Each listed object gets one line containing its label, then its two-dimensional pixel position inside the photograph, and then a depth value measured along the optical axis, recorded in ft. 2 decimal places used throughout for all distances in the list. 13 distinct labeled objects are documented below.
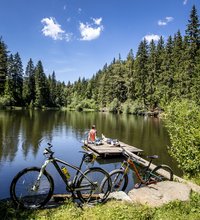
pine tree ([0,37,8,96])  220.43
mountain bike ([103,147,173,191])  23.36
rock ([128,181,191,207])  19.69
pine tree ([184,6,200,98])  159.33
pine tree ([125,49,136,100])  241.88
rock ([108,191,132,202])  19.90
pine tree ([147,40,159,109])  218.79
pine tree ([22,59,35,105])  260.05
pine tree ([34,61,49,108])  270.26
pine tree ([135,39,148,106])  228.39
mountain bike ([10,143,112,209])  17.76
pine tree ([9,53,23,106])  247.29
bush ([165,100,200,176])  31.50
